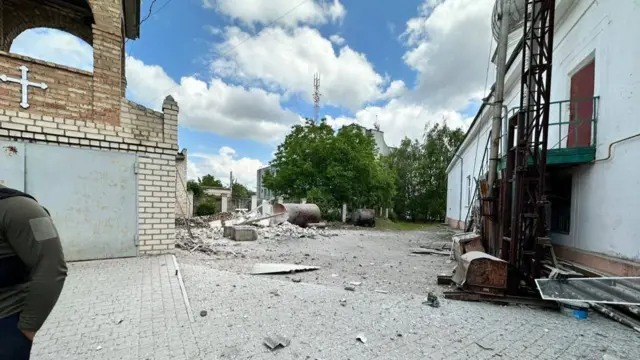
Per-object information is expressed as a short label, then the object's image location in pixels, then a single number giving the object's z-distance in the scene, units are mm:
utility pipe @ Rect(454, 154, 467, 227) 20031
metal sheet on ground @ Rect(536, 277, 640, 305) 3645
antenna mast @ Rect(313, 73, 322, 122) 28000
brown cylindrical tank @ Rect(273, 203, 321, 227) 14632
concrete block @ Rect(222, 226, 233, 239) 11039
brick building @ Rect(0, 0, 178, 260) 5129
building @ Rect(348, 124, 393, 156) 36094
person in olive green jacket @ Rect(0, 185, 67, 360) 1403
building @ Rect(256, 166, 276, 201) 45388
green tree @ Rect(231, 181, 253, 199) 51344
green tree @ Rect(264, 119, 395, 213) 19516
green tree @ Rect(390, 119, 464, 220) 31500
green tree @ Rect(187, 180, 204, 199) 23578
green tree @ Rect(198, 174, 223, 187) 55131
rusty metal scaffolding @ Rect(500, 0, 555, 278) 4918
